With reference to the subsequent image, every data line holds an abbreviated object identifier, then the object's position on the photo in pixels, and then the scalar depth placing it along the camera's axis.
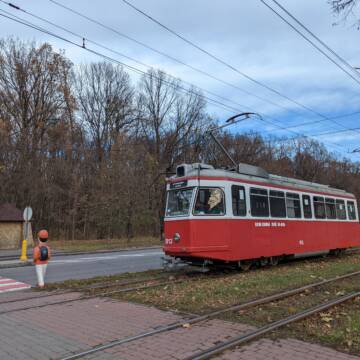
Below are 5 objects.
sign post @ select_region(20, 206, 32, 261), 20.58
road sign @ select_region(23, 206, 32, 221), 20.58
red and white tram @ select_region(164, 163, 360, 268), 11.84
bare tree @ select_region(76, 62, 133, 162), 44.47
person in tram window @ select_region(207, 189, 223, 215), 12.02
